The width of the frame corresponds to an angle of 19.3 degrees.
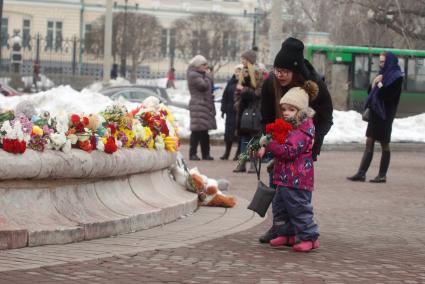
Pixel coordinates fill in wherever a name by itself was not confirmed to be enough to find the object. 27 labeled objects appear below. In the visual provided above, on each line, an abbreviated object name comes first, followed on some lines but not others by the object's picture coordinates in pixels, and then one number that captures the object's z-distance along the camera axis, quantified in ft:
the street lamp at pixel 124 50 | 233.35
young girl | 31.37
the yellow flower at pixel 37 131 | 31.35
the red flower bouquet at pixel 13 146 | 30.19
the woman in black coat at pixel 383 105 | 54.44
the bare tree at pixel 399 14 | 126.00
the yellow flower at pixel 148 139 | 37.47
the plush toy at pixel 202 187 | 41.52
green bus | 134.82
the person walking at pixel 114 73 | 215.51
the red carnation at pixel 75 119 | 33.32
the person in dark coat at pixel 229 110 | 67.67
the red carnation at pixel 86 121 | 33.65
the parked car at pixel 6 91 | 140.05
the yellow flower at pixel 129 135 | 35.92
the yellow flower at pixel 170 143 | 39.70
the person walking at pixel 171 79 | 203.92
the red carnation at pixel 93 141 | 33.19
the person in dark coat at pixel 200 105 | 66.64
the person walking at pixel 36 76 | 178.40
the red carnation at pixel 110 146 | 33.63
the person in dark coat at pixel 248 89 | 59.16
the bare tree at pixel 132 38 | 240.12
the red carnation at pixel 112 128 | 34.96
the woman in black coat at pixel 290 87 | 32.09
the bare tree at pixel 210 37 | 250.78
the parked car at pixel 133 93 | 119.44
